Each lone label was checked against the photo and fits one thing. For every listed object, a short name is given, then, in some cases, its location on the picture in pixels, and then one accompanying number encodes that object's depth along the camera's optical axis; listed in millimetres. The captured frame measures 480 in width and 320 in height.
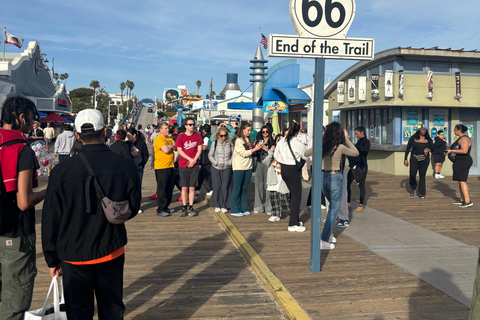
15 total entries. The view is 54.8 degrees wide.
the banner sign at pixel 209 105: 24891
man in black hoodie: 2953
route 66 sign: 5281
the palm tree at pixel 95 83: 150325
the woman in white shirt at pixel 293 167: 7977
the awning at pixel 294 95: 17938
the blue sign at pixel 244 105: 21125
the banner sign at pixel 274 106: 19703
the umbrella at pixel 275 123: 19219
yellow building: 17219
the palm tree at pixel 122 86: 172175
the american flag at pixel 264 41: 24503
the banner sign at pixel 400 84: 17000
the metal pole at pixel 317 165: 5441
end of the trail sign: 5191
